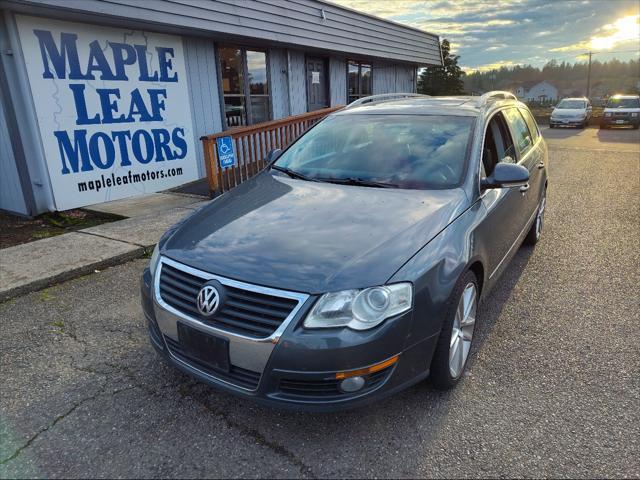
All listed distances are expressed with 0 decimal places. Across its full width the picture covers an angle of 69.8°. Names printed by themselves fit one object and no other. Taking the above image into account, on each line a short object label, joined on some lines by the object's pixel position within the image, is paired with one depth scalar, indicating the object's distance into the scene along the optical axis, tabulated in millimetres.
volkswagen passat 2080
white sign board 6148
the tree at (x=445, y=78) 39000
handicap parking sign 6699
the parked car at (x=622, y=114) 21906
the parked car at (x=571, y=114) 22328
